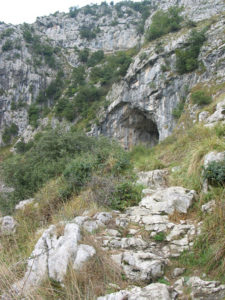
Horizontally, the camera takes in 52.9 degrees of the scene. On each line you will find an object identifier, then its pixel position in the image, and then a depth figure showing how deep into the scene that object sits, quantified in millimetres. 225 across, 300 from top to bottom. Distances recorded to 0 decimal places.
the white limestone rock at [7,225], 4285
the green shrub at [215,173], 3523
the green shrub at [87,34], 61000
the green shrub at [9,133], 44469
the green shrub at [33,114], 44919
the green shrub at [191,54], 22906
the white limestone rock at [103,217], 3707
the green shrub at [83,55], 54875
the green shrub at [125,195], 4493
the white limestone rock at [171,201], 3822
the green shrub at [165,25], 29953
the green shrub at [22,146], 39188
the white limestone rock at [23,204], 6103
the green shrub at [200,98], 17531
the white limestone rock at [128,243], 3088
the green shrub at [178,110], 22611
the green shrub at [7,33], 52488
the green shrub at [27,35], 54875
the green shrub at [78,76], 46062
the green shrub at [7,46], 50250
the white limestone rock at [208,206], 3261
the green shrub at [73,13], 68900
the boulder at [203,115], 10638
